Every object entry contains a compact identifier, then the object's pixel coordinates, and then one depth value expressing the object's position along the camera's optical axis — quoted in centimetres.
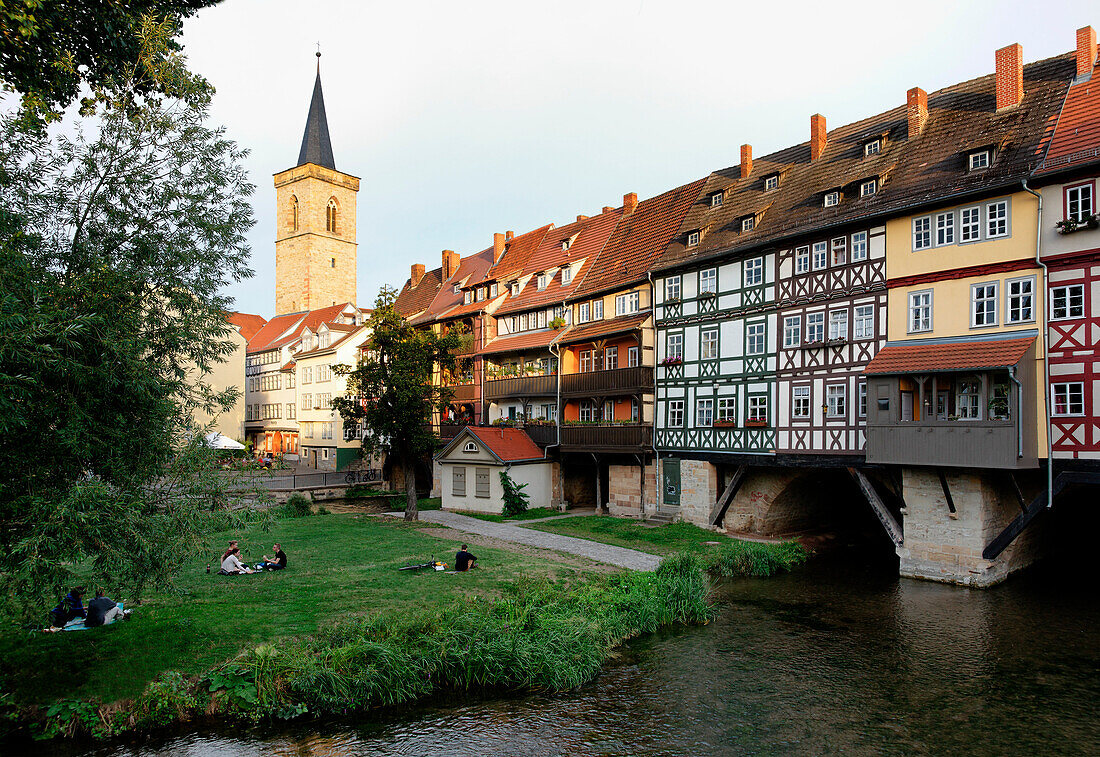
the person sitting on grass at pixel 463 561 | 1844
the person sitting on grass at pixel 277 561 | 1831
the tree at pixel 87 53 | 967
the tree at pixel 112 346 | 832
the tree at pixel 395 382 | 2761
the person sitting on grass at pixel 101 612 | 1280
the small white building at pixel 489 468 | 3088
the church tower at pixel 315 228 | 6981
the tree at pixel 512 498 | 3008
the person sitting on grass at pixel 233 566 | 1748
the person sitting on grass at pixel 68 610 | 1293
